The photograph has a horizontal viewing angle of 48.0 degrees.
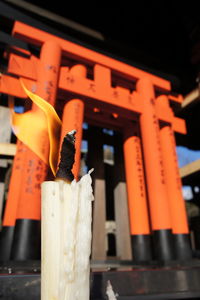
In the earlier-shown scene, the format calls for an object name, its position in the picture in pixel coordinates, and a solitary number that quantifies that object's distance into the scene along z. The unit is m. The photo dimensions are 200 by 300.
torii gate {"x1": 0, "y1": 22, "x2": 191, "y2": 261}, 0.26
